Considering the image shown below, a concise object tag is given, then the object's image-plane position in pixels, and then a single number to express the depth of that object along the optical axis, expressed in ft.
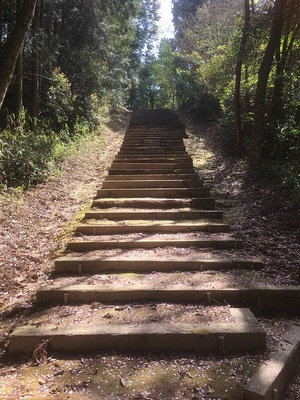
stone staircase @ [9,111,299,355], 9.73
